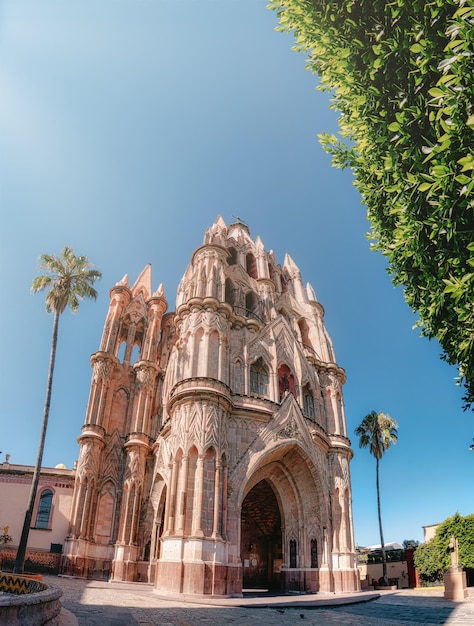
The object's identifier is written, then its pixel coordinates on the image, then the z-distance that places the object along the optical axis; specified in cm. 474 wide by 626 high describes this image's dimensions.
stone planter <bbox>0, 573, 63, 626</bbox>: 539
